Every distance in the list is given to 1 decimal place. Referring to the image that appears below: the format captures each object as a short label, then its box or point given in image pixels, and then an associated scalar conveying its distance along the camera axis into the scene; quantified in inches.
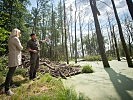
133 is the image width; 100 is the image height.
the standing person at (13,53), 95.0
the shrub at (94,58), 497.5
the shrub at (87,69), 178.7
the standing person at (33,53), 128.3
